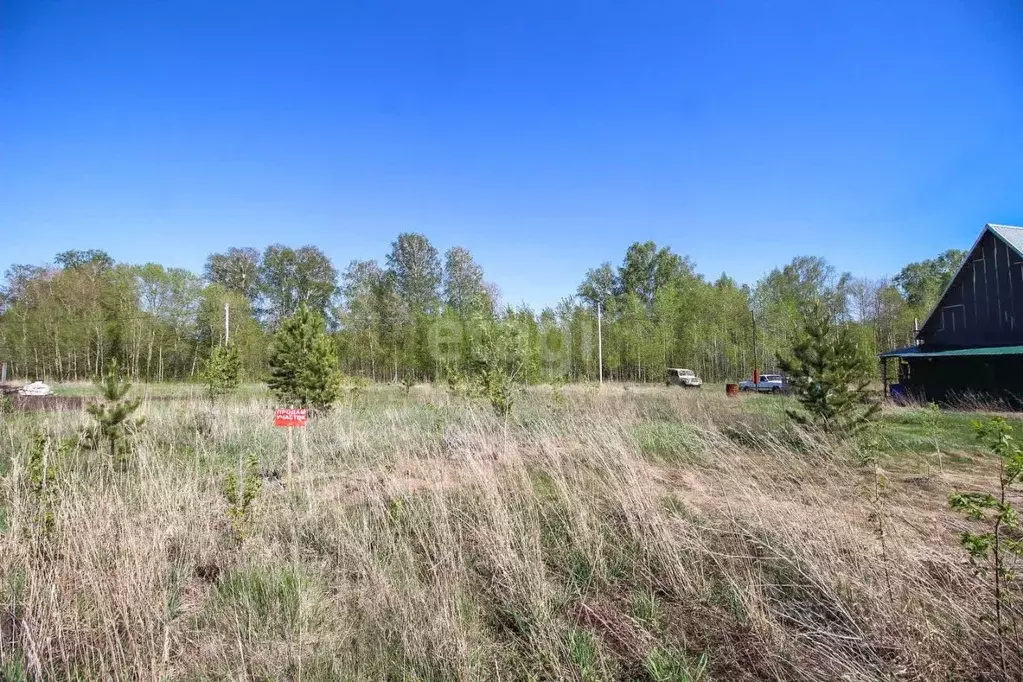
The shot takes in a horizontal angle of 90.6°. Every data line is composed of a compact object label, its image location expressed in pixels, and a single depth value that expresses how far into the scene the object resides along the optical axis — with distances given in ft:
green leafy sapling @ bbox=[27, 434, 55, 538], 14.02
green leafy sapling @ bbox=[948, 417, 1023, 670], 7.86
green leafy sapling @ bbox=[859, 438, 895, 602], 9.85
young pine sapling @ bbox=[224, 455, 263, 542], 14.58
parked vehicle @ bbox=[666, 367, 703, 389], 112.27
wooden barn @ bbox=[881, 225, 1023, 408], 62.69
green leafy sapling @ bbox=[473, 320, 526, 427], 41.09
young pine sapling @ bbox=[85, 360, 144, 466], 24.54
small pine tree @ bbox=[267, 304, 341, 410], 46.98
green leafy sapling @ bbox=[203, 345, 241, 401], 51.85
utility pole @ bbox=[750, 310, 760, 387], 118.21
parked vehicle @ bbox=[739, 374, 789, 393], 101.45
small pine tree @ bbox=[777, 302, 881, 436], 29.43
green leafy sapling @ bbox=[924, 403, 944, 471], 25.21
